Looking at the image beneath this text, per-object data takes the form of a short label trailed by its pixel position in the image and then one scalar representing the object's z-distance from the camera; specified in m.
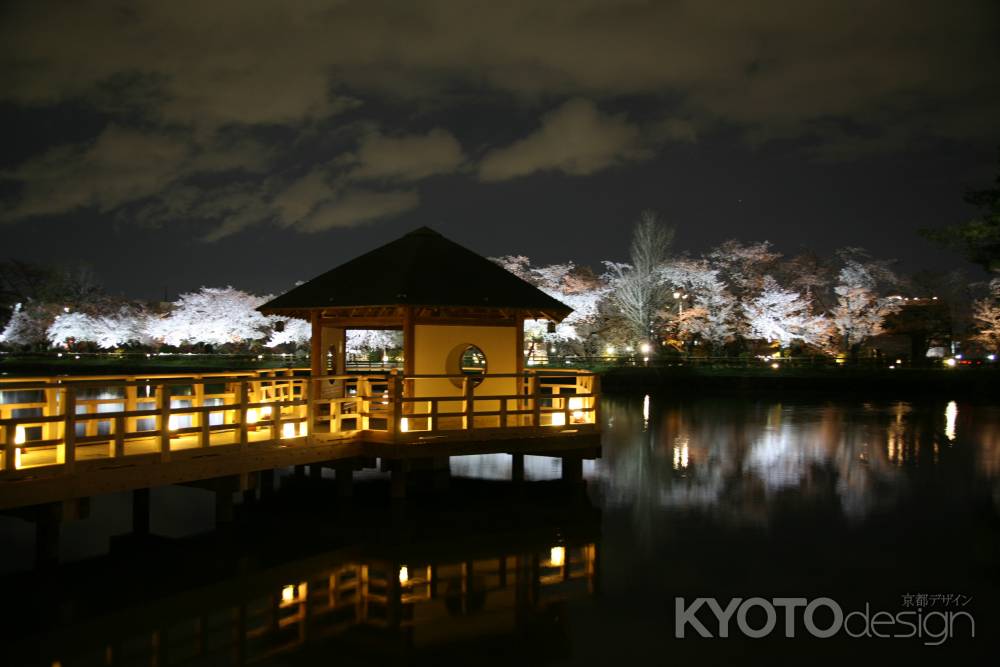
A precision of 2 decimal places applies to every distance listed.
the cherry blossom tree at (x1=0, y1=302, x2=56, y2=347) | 62.34
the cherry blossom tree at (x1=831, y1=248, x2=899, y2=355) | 47.00
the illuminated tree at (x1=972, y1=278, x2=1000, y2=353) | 44.62
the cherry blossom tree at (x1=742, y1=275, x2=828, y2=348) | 46.09
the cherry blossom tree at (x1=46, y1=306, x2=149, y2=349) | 60.47
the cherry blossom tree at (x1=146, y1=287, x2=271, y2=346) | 56.72
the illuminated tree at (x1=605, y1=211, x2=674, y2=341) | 44.84
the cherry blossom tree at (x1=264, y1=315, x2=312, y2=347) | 52.44
